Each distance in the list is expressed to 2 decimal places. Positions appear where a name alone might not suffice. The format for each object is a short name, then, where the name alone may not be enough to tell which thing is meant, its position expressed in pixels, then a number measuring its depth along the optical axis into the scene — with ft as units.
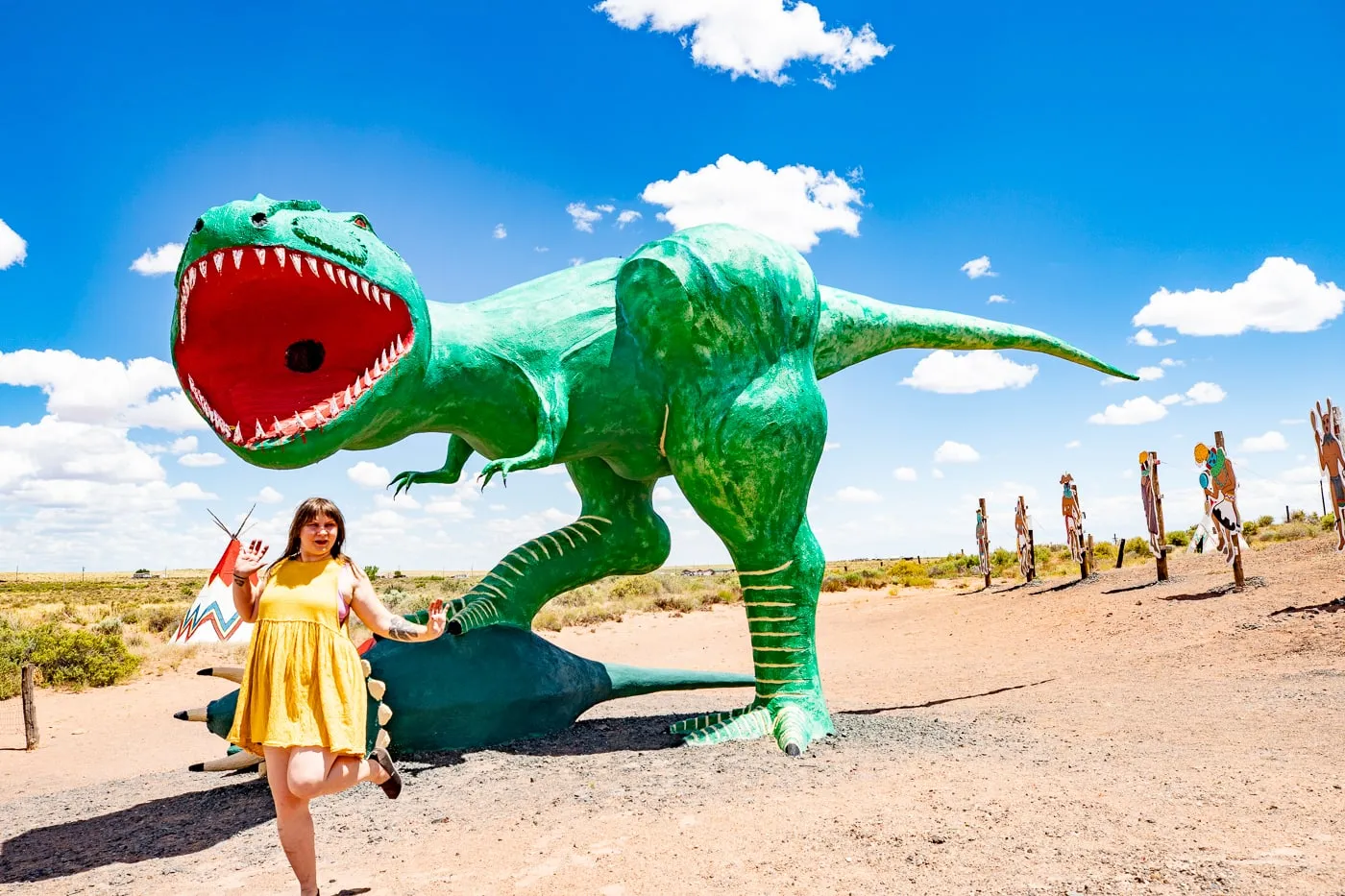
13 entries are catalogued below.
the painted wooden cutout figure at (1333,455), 32.81
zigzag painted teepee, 42.14
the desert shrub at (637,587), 72.90
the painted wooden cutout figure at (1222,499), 38.22
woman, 8.61
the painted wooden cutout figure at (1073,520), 56.24
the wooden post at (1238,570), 36.96
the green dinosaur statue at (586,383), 12.72
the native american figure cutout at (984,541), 66.85
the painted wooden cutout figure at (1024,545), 61.31
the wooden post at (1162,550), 44.72
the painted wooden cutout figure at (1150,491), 47.38
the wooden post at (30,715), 23.93
